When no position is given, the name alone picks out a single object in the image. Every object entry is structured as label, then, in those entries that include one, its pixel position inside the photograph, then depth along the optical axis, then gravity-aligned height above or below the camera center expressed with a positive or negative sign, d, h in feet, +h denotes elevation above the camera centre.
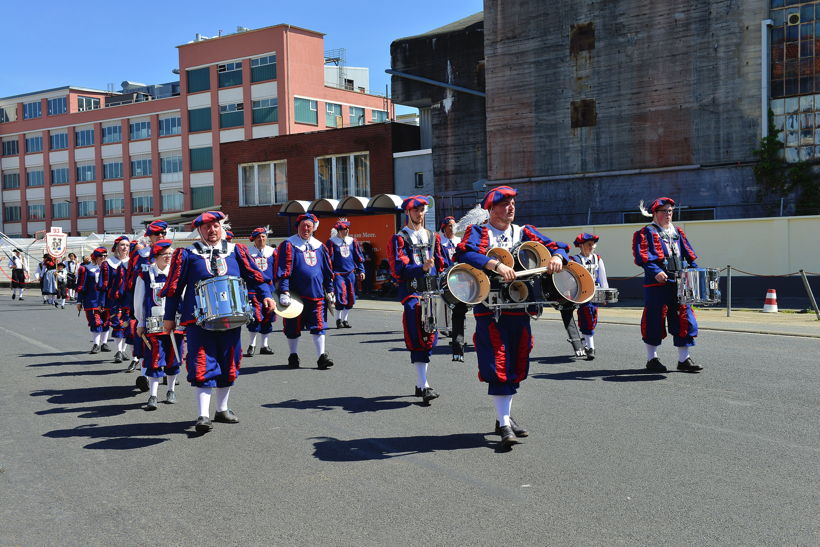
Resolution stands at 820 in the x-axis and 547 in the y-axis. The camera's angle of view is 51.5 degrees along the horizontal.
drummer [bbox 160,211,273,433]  24.86 -2.11
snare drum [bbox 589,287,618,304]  33.14 -2.92
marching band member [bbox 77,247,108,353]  49.19 -3.49
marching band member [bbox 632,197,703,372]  34.50 -2.25
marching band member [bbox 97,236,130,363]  40.83 -2.41
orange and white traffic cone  66.33 -6.53
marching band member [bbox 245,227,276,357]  45.36 -1.66
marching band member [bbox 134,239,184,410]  30.12 -2.82
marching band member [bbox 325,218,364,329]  55.83 -2.13
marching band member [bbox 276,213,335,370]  38.73 -2.19
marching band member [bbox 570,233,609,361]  40.09 -2.60
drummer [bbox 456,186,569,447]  22.68 -2.78
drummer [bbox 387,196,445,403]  29.63 -1.30
